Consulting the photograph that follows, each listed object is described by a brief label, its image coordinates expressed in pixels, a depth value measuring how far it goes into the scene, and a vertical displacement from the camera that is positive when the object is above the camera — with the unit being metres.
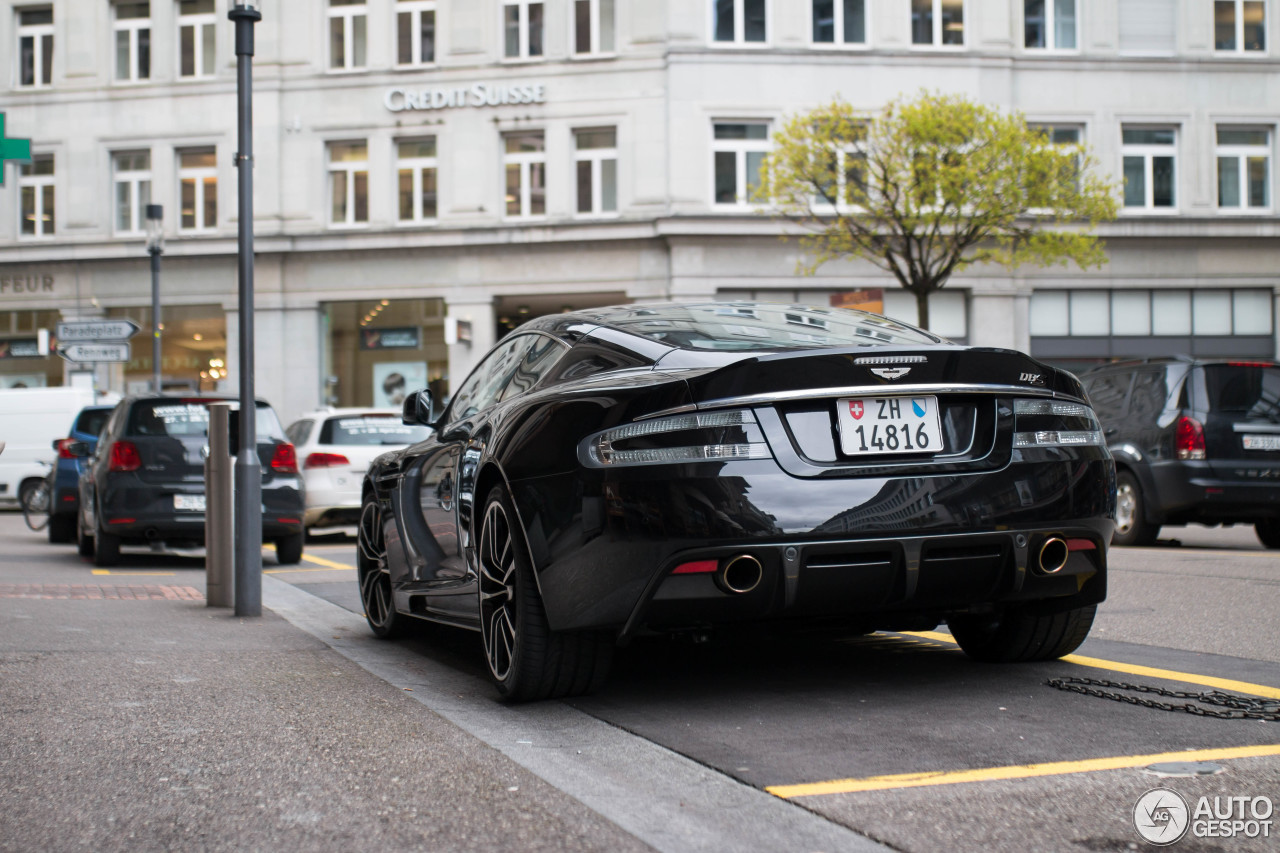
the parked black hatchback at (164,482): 11.99 -0.41
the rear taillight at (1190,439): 12.07 -0.12
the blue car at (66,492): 15.73 -0.63
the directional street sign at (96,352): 22.62 +1.38
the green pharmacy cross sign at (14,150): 13.60 +2.84
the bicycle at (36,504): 18.67 -0.95
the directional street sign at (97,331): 22.56 +1.73
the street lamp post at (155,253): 23.80 +3.17
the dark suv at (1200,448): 11.97 -0.20
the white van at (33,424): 22.66 +0.22
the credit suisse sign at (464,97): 29.34 +7.19
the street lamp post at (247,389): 7.84 +0.27
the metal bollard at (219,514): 8.50 -0.49
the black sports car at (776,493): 4.09 -0.19
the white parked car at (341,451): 15.05 -0.19
